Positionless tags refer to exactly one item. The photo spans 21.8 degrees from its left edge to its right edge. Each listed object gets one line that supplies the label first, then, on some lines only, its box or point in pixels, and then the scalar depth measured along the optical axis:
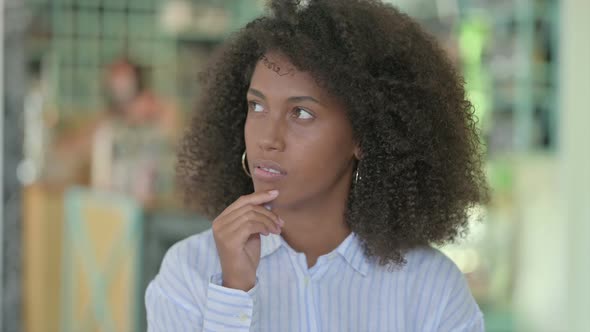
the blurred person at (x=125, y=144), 6.82
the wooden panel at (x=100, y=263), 5.60
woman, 2.34
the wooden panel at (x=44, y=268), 7.47
